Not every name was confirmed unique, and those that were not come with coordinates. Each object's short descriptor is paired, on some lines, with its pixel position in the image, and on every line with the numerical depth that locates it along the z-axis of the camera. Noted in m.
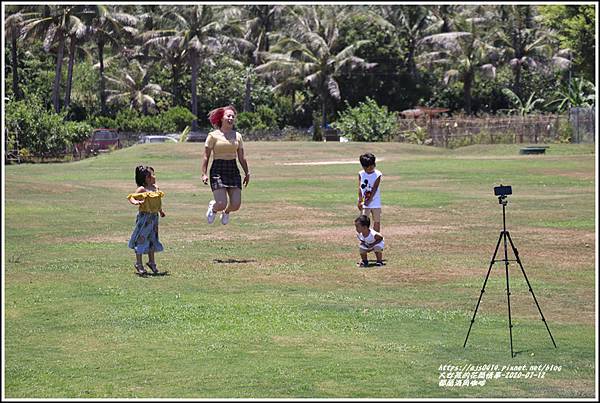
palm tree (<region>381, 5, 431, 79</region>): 88.19
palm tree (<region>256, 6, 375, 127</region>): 80.88
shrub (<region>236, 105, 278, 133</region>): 78.93
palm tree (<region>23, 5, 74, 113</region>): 71.75
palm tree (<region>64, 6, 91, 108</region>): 72.31
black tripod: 11.25
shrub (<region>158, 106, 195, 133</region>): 75.31
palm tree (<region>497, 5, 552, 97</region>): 83.31
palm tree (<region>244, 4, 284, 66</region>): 89.19
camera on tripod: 11.93
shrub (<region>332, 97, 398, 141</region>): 65.19
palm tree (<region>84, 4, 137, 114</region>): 73.81
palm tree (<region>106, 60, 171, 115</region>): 82.62
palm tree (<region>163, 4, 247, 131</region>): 79.94
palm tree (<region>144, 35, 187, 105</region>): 79.88
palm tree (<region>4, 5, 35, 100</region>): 72.00
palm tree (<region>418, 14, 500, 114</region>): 80.69
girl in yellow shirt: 15.27
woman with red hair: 16.23
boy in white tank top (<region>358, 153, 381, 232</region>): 17.06
